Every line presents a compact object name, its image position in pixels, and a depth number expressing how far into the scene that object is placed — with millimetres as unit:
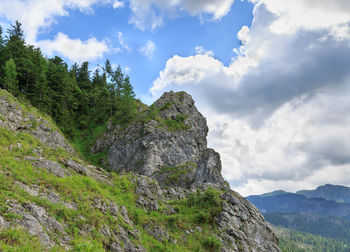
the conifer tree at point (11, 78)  36844
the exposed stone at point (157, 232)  16625
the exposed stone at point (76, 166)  18797
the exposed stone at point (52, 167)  16023
